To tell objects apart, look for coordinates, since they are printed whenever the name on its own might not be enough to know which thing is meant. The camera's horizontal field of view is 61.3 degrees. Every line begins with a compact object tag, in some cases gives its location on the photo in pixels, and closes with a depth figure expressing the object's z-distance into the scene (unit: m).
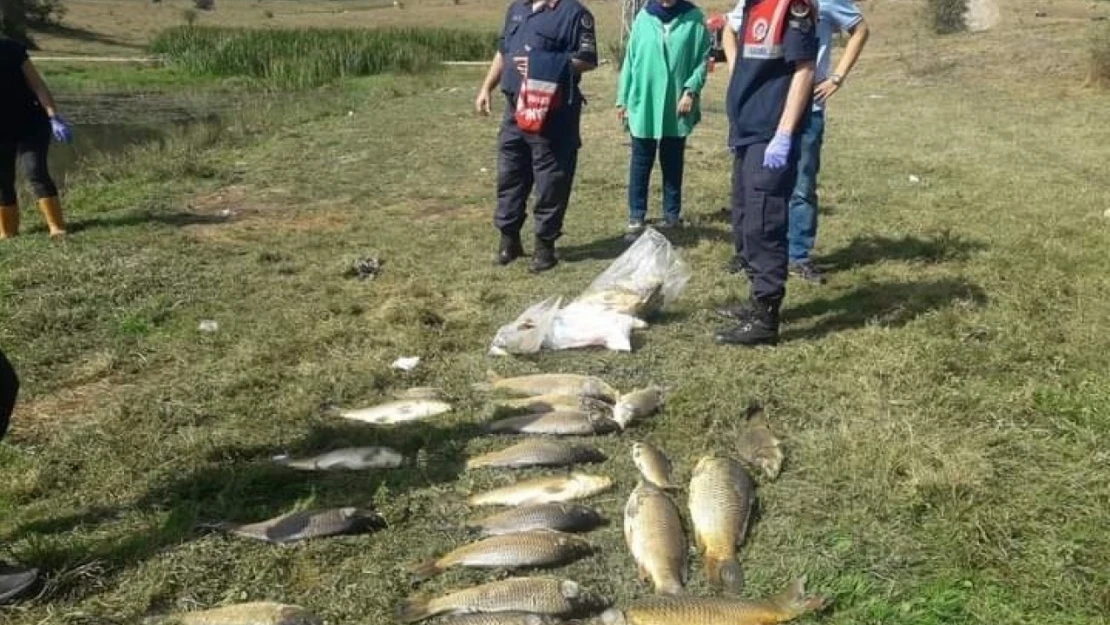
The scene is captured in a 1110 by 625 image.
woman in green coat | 6.66
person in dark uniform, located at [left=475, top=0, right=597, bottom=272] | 5.81
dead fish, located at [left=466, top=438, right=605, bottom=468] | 3.67
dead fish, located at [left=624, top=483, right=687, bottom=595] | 2.93
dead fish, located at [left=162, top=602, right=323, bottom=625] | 2.71
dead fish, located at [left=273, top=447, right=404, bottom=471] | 3.67
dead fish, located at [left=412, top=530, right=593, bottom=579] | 3.01
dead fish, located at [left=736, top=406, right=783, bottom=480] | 3.58
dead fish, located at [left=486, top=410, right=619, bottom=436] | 3.95
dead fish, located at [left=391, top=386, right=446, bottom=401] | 4.26
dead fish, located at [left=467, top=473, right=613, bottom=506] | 3.42
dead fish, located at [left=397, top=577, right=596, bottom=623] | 2.76
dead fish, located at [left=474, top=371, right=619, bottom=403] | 4.24
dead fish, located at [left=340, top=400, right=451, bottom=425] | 4.08
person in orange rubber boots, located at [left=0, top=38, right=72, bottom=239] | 6.83
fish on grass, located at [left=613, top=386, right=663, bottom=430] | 4.00
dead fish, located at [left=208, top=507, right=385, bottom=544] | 3.17
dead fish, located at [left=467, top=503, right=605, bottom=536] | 3.21
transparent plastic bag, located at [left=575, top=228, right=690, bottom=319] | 5.13
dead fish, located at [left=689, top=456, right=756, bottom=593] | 2.97
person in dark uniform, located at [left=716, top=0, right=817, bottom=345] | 4.39
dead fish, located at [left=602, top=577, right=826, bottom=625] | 2.66
